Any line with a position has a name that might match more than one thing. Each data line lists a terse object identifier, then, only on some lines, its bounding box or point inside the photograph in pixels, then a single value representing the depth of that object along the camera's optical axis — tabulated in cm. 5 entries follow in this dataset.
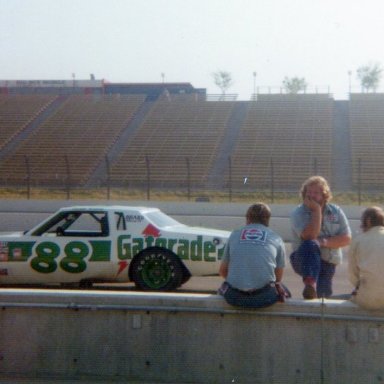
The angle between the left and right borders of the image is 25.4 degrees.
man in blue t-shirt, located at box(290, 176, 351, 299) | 717
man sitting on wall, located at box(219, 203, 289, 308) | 651
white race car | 1165
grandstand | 3806
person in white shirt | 635
